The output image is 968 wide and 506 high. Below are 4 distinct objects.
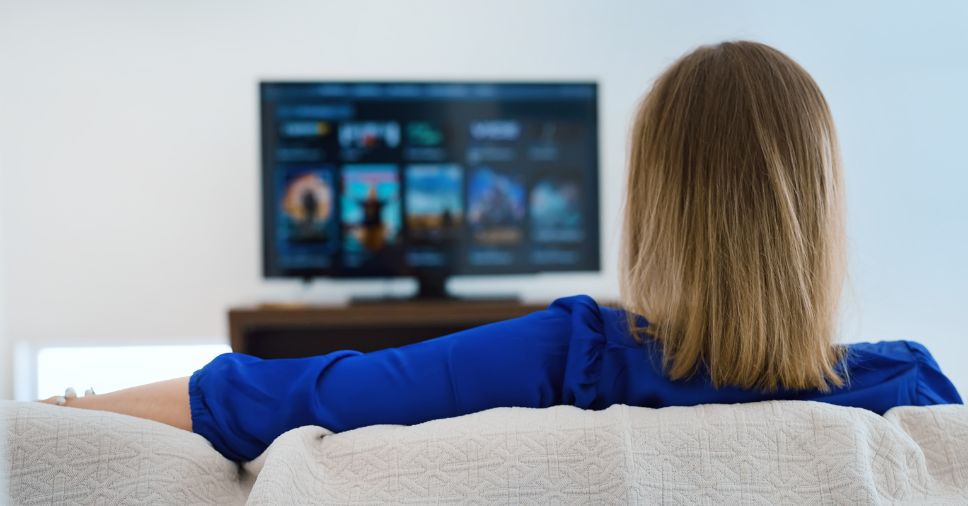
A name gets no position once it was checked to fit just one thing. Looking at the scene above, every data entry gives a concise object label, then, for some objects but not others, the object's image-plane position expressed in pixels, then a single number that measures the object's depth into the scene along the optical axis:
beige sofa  0.73
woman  0.88
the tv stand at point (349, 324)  3.05
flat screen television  3.34
